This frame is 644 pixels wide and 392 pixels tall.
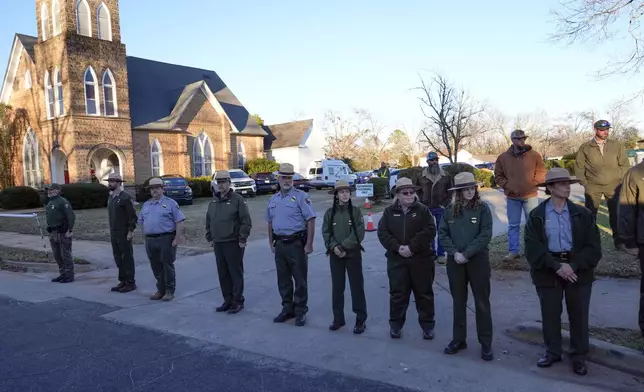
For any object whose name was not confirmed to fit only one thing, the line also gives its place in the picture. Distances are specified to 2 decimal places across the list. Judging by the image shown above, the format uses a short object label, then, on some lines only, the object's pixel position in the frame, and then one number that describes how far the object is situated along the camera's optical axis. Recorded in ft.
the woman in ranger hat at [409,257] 16.81
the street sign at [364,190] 56.80
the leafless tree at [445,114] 74.70
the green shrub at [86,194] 73.36
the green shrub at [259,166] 120.98
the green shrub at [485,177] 88.74
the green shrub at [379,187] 66.74
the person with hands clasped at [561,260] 13.73
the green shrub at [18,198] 75.20
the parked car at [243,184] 92.02
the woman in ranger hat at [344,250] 18.24
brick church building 85.76
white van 109.91
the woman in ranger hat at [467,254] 15.25
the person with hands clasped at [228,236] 21.61
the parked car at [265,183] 101.86
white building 145.07
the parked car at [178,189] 79.57
